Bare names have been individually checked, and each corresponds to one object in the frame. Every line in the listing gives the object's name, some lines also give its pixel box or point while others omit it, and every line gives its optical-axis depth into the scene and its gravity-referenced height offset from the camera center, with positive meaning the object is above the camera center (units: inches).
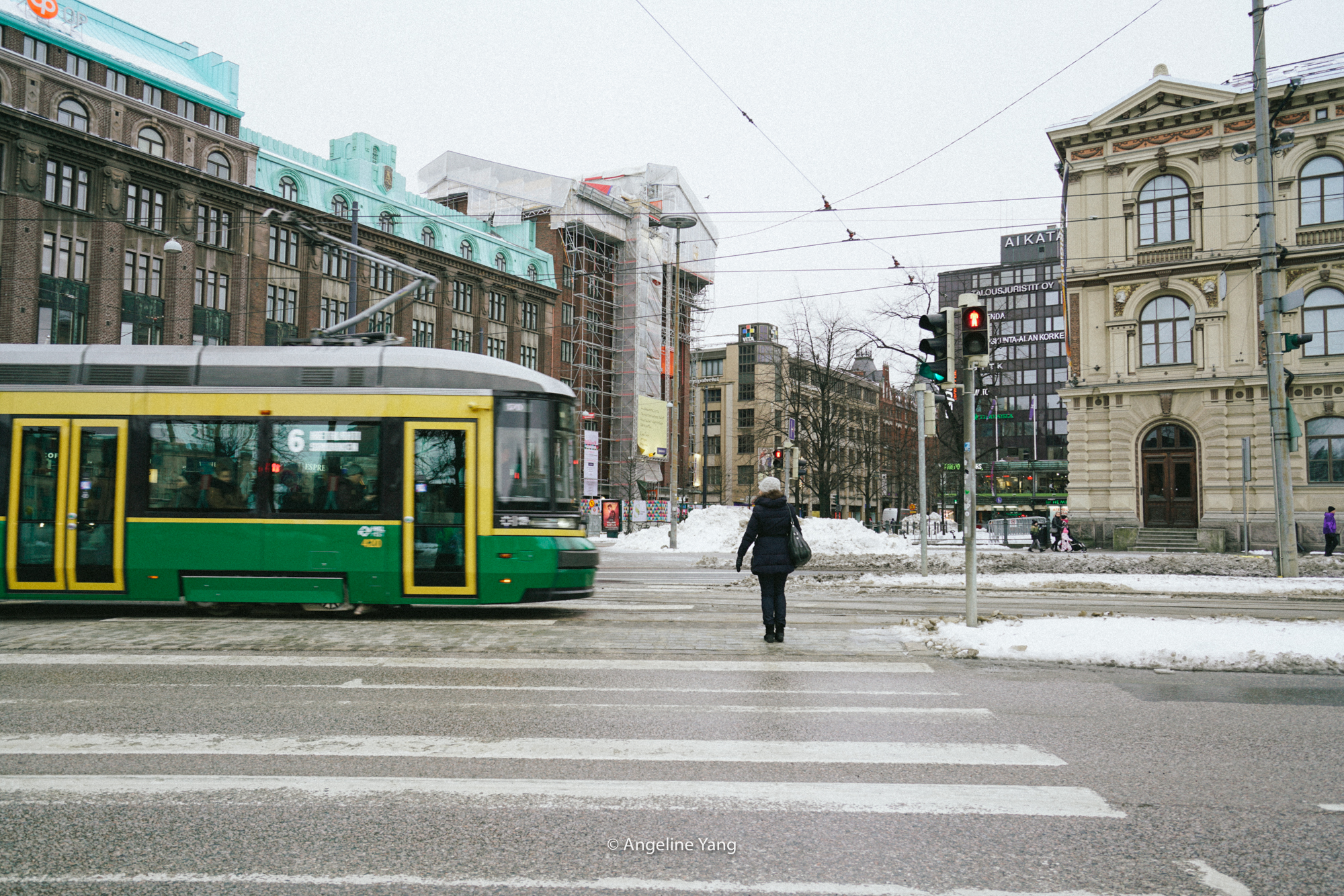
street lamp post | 1226.6 +232.4
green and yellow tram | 438.6 +7.7
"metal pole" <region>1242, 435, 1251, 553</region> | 930.7 +39.1
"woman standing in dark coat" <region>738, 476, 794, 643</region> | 366.0 -19.8
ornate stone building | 1266.0 +279.1
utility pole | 751.1 +145.3
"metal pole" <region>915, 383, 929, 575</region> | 811.4 +6.3
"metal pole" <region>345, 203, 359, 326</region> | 861.5 +222.5
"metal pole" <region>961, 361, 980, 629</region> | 386.9 +4.2
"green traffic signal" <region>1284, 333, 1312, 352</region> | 776.3 +131.7
